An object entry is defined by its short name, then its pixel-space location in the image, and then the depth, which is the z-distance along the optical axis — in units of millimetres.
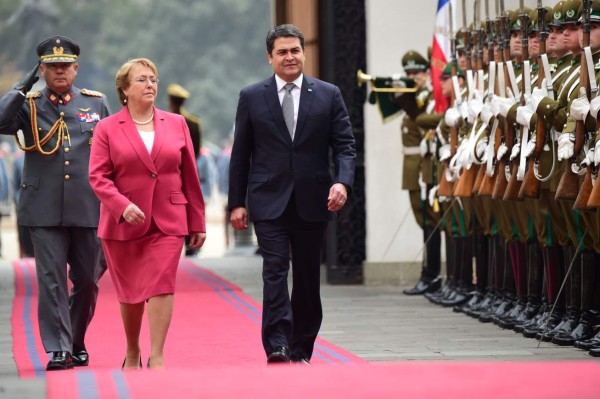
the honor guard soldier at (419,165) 28672
